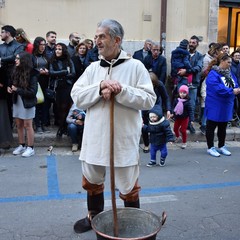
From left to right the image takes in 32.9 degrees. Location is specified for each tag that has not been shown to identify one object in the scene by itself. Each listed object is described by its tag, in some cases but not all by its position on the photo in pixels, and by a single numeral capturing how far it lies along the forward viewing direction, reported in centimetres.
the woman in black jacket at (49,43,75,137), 735
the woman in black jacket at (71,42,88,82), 779
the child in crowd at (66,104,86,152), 698
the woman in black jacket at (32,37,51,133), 743
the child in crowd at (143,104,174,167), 610
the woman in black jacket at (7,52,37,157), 643
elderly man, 325
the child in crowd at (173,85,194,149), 719
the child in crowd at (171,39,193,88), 838
